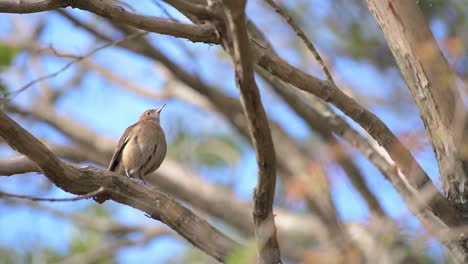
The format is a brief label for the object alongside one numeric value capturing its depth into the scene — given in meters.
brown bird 14.89
